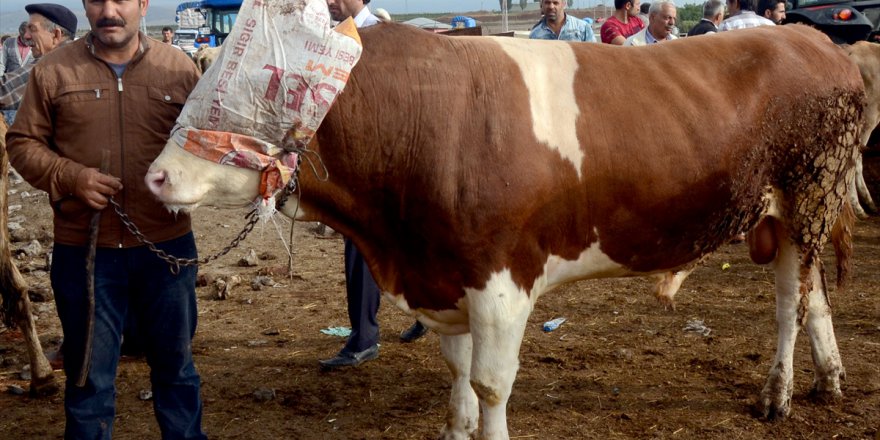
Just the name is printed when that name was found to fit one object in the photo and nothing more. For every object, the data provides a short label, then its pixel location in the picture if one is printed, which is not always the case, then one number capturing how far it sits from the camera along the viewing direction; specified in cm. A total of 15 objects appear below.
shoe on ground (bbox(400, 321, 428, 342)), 584
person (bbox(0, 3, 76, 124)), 646
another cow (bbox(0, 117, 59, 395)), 505
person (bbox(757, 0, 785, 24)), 972
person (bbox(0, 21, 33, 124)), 1238
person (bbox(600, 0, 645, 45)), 857
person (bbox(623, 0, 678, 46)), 764
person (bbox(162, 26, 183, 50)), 1977
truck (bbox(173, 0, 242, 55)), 3459
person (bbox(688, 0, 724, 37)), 880
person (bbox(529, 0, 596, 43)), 738
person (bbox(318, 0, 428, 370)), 522
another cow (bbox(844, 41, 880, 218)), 558
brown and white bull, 335
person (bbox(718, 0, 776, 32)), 815
